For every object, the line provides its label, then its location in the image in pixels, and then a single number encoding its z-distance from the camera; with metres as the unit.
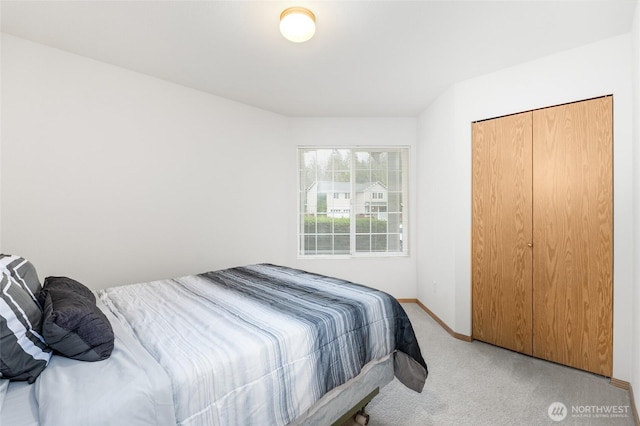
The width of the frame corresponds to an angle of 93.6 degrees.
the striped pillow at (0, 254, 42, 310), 1.35
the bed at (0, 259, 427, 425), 1.00
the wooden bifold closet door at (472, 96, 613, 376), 2.31
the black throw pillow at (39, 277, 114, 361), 1.13
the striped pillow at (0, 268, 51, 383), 1.02
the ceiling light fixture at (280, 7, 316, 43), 1.88
